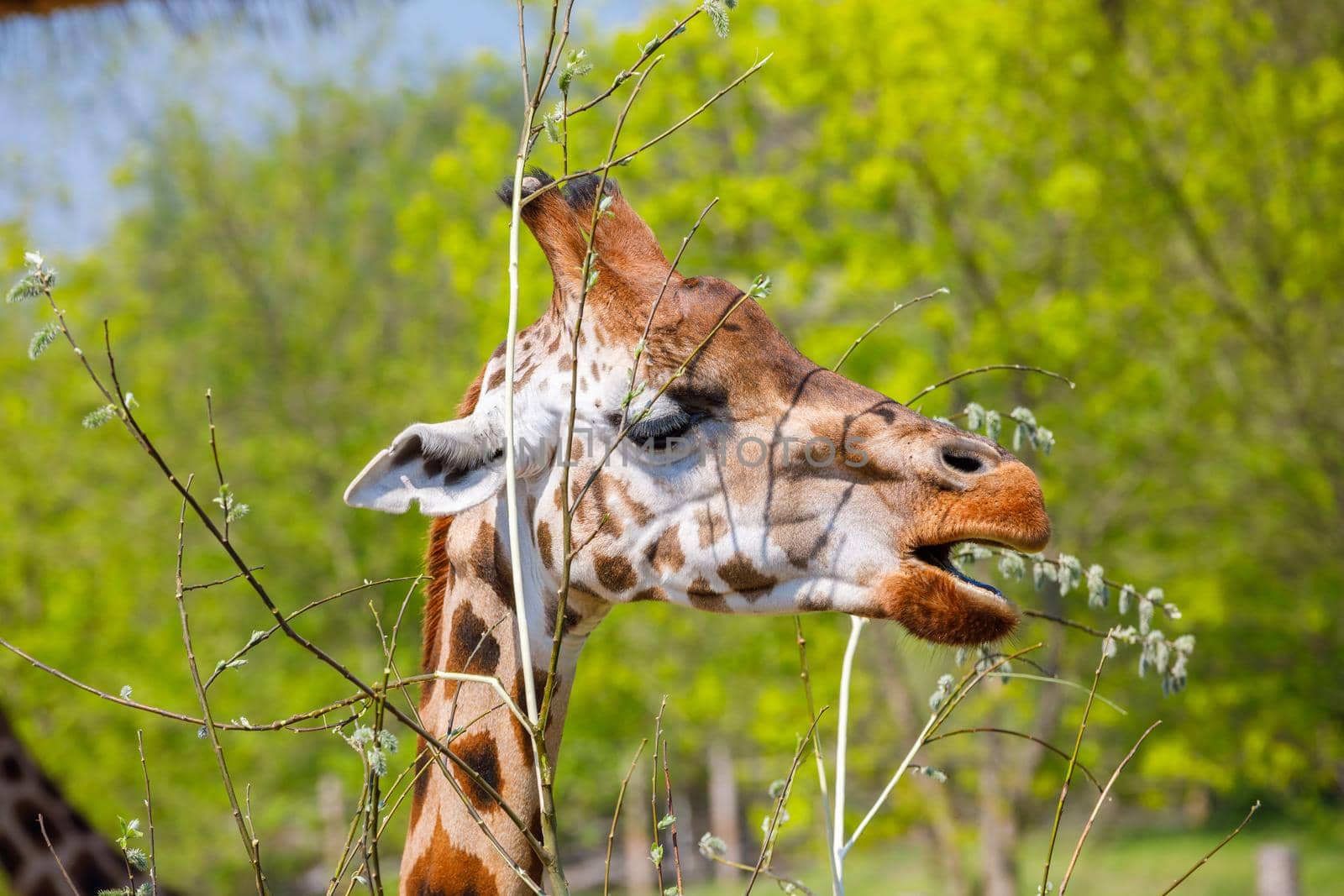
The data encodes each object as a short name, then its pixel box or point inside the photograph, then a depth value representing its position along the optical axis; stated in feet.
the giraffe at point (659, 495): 45.66
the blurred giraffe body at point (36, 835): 48.55
